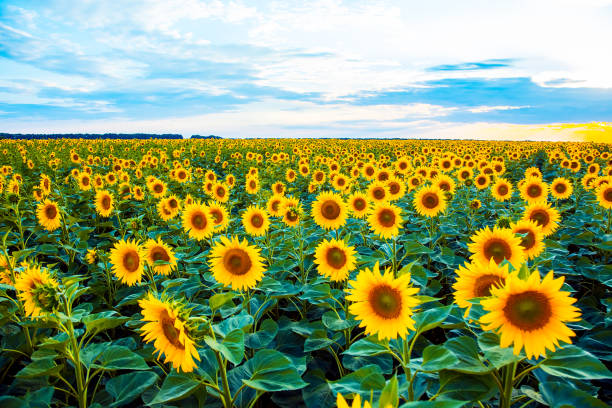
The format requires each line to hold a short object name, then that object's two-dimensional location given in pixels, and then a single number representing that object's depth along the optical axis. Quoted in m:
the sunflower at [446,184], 7.15
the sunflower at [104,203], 6.96
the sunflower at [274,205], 6.31
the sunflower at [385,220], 4.50
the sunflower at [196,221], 5.05
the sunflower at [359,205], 5.53
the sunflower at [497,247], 3.04
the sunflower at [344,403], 0.96
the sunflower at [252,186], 8.59
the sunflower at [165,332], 1.95
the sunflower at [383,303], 2.12
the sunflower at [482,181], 8.73
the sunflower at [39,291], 2.14
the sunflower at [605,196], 6.03
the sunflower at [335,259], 3.57
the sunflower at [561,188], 8.02
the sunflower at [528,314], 1.63
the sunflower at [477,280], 2.11
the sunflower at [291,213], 4.49
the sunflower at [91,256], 4.66
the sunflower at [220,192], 7.18
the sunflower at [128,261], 3.74
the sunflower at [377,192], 6.31
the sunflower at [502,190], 7.50
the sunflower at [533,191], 6.89
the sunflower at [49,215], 6.04
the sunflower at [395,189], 6.88
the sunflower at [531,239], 3.44
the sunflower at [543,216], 4.71
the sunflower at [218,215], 5.26
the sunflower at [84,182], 9.50
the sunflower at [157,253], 3.67
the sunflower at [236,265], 3.25
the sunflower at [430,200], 5.71
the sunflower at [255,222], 5.14
